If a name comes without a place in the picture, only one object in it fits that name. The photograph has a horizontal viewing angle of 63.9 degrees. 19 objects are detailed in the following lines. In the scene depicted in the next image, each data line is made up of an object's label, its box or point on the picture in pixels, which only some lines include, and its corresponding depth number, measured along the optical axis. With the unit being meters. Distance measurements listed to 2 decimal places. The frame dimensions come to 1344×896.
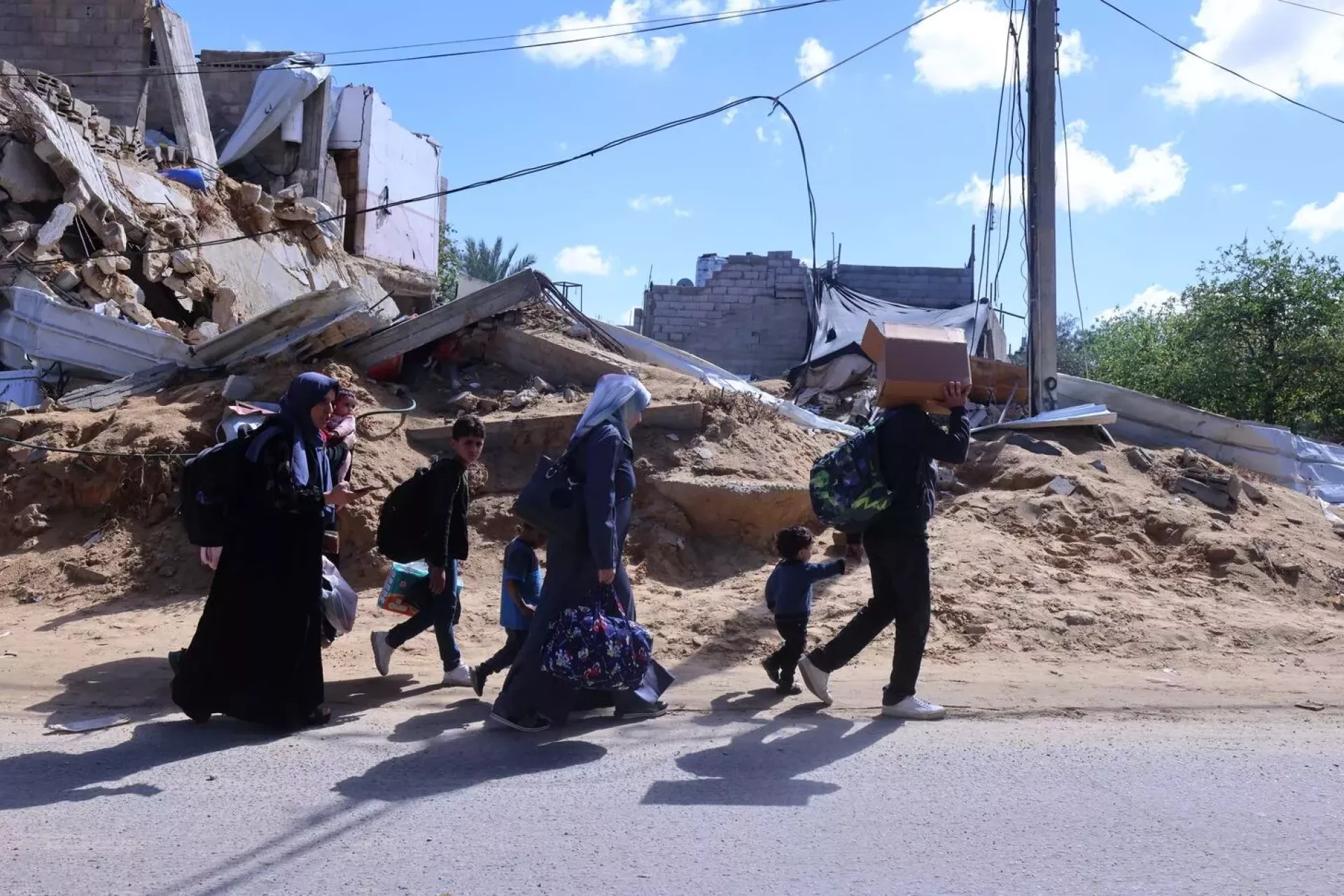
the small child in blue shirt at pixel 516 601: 5.34
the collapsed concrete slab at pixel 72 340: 10.43
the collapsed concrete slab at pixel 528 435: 8.66
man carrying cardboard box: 4.92
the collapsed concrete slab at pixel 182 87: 17.92
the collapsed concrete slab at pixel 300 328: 9.41
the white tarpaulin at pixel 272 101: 19.64
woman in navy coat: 4.59
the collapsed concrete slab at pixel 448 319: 9.79
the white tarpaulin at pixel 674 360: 10.71
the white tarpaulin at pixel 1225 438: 11.45
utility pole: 10.70
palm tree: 36.50
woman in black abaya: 4.71
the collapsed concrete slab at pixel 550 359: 9.77
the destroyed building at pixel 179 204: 10.74
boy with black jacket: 5.22
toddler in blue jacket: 5.53
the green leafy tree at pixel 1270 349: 16.53
